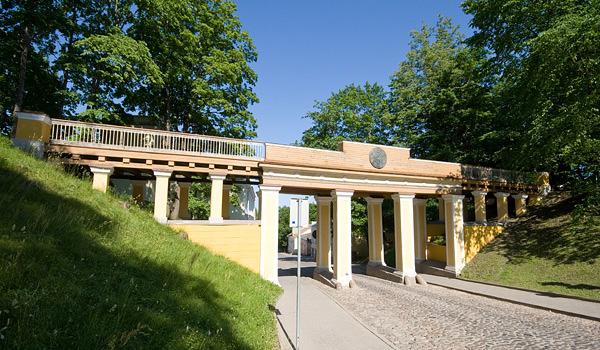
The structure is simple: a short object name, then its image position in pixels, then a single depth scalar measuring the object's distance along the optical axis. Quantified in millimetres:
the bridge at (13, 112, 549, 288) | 13602
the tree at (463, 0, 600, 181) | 13969
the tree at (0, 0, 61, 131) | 17281
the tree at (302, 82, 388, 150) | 30234
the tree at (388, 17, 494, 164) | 26969
